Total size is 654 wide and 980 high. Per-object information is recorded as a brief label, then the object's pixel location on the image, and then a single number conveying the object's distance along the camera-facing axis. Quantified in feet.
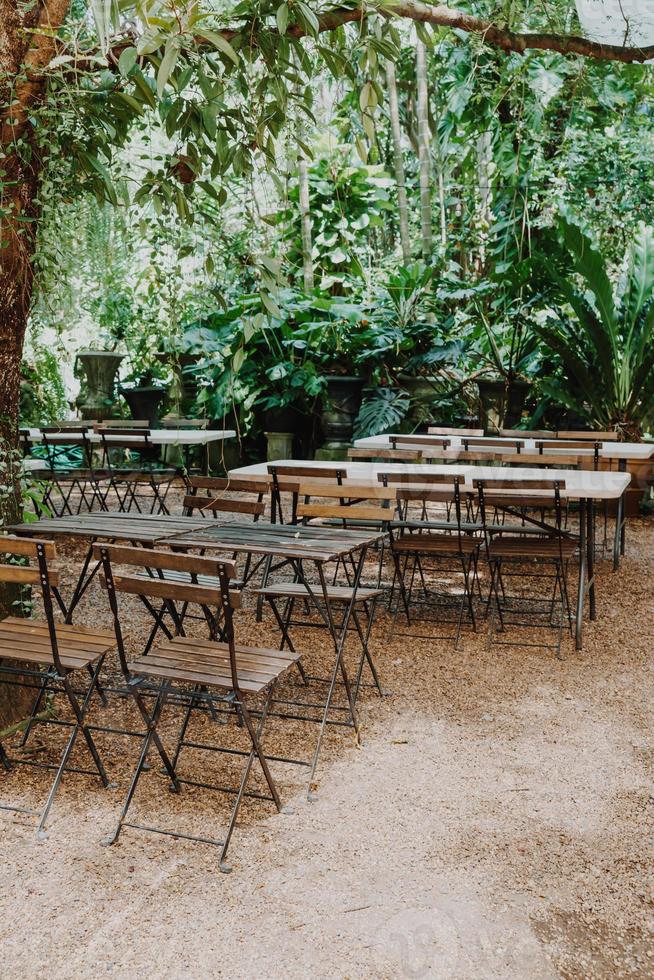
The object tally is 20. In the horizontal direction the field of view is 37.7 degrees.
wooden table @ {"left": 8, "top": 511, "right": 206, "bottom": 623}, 12.98
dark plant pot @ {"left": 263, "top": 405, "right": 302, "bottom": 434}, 34.96
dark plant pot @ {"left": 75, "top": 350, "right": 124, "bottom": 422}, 36.42
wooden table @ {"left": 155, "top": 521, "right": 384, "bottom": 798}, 11.93
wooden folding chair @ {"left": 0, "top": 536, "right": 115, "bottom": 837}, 10.30
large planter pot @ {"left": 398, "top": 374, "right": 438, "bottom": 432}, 34.04
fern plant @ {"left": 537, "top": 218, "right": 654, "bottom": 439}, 28.58
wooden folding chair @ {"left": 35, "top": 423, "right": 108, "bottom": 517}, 23.82
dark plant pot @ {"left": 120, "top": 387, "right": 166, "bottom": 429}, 36.50
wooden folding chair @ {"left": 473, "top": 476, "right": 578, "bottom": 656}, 16.26
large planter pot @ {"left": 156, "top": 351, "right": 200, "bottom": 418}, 37.06
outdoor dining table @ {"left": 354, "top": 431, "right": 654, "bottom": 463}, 21.58
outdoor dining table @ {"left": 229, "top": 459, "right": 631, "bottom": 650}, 16.18
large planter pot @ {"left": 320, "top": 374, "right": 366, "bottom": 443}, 34.24
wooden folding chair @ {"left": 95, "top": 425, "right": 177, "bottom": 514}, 23.67
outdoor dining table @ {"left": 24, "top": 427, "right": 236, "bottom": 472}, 23.38
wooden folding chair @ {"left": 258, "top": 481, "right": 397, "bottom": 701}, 13.67
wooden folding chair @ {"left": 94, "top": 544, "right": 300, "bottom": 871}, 9.52
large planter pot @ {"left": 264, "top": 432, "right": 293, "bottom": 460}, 35.22
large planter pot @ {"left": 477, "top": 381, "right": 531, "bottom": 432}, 33.27
